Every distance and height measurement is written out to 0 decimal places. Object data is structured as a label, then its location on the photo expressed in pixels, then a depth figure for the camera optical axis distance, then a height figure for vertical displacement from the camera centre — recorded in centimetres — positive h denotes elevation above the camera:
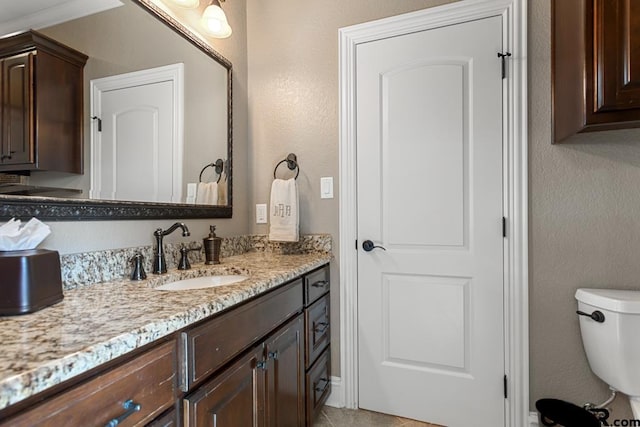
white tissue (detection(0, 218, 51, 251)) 76 -5
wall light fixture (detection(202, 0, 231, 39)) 158 +98
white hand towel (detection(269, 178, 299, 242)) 181 +1
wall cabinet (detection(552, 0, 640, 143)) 114 +55
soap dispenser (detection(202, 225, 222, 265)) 154 -17
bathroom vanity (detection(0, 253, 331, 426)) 50 -30
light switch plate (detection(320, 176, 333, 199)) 186 +15
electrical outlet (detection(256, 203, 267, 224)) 203 +0
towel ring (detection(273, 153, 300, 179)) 193 +31
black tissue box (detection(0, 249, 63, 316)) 71 -15
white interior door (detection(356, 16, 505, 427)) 158 -6
